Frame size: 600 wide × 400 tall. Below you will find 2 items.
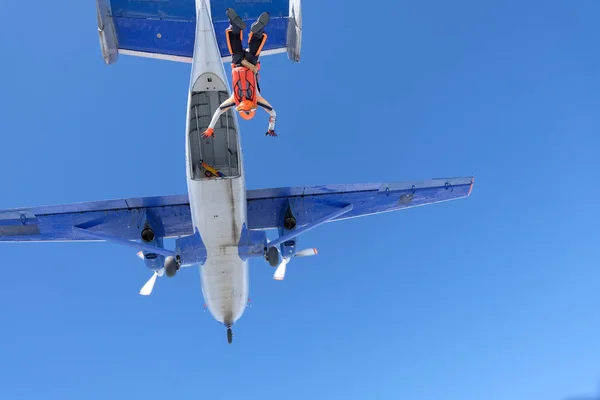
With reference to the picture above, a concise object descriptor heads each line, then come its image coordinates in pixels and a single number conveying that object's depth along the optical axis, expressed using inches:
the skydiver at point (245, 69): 396.8
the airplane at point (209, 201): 495.5
